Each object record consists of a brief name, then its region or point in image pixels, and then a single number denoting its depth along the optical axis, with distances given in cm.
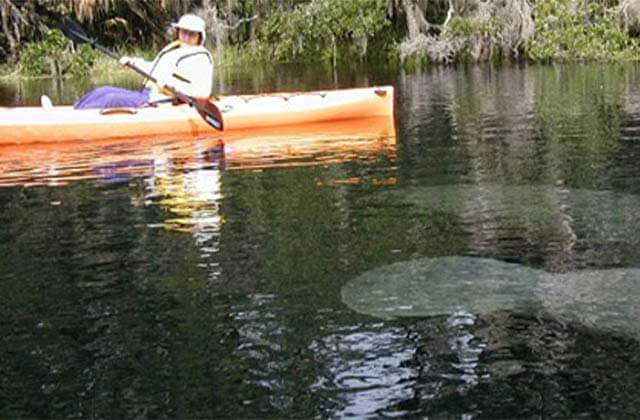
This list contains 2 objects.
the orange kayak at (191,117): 1207
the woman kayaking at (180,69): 1196
